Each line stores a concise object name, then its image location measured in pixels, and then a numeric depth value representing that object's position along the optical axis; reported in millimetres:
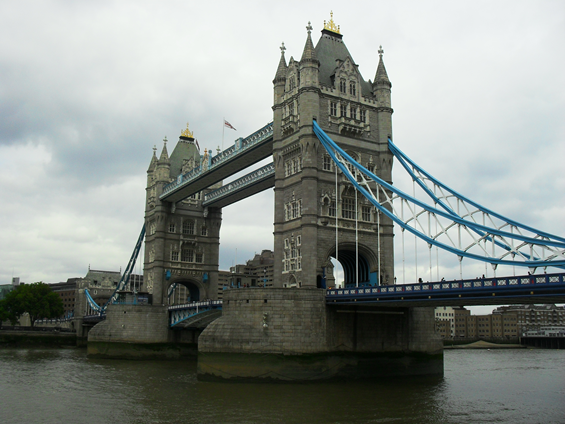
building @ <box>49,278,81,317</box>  150625
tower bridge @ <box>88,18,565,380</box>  35375
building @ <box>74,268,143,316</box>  113938
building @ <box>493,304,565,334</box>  164375
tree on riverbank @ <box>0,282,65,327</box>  100562
